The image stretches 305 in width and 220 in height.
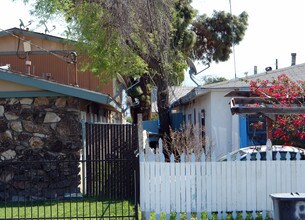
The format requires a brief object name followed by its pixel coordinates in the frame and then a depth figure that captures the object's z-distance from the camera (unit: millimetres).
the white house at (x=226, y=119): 19078
